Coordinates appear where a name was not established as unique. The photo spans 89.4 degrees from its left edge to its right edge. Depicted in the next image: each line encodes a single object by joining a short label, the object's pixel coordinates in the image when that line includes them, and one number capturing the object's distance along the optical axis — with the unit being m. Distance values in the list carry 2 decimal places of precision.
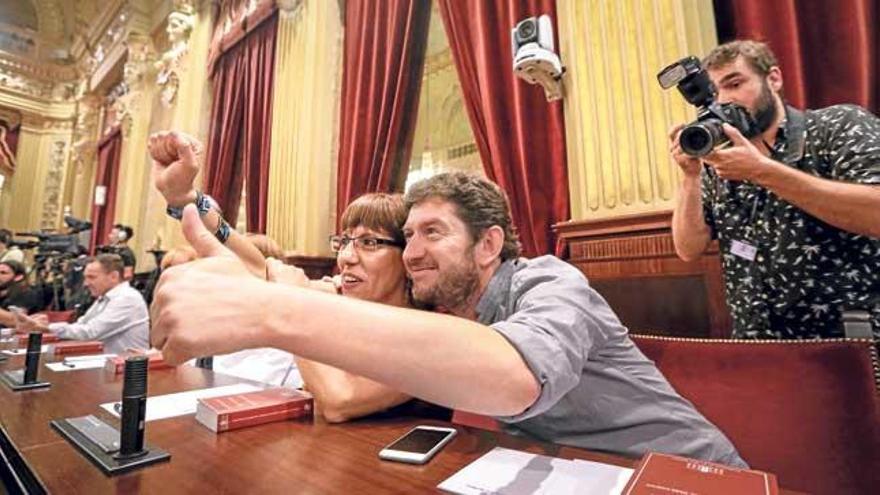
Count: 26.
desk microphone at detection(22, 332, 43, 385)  1.21
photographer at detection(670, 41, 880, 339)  1.00
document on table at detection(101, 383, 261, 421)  0.90
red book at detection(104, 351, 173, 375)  1.38
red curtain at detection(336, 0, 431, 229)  2.81
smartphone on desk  0.64
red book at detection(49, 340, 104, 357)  1.88
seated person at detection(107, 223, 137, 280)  4.35
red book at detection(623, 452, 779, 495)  0.48
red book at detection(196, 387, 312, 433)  0.78
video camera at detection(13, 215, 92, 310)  5.02
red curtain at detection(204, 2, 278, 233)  4.02
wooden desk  0.55
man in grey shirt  0.49
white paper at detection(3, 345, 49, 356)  1.88
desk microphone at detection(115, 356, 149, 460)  0.64
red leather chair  0.73
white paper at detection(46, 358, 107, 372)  1.48
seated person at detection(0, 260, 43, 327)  4.41
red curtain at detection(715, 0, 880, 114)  1.33
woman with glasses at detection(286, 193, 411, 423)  1.25
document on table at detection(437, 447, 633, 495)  0.53
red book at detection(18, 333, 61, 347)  2.35
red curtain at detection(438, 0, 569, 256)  1.98
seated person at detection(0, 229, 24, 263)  4.99
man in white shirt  2.71
